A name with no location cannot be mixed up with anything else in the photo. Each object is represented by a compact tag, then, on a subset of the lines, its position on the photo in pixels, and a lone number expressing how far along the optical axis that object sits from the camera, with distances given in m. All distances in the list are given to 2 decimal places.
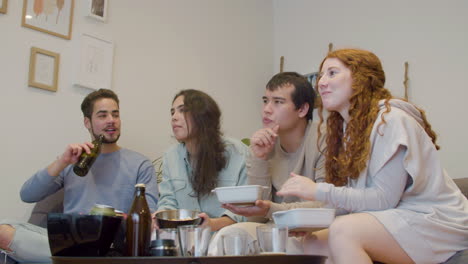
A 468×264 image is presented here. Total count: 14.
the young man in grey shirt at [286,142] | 1.98
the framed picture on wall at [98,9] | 2.73
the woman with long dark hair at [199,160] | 2.16
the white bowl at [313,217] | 1.39
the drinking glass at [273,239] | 1.13
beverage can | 1.25
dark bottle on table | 1.26
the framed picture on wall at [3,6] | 2.43
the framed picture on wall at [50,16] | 2.52
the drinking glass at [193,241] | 1.15
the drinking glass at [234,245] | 1.11
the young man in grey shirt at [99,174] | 2.25
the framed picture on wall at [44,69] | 2.49
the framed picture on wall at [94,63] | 2.66
